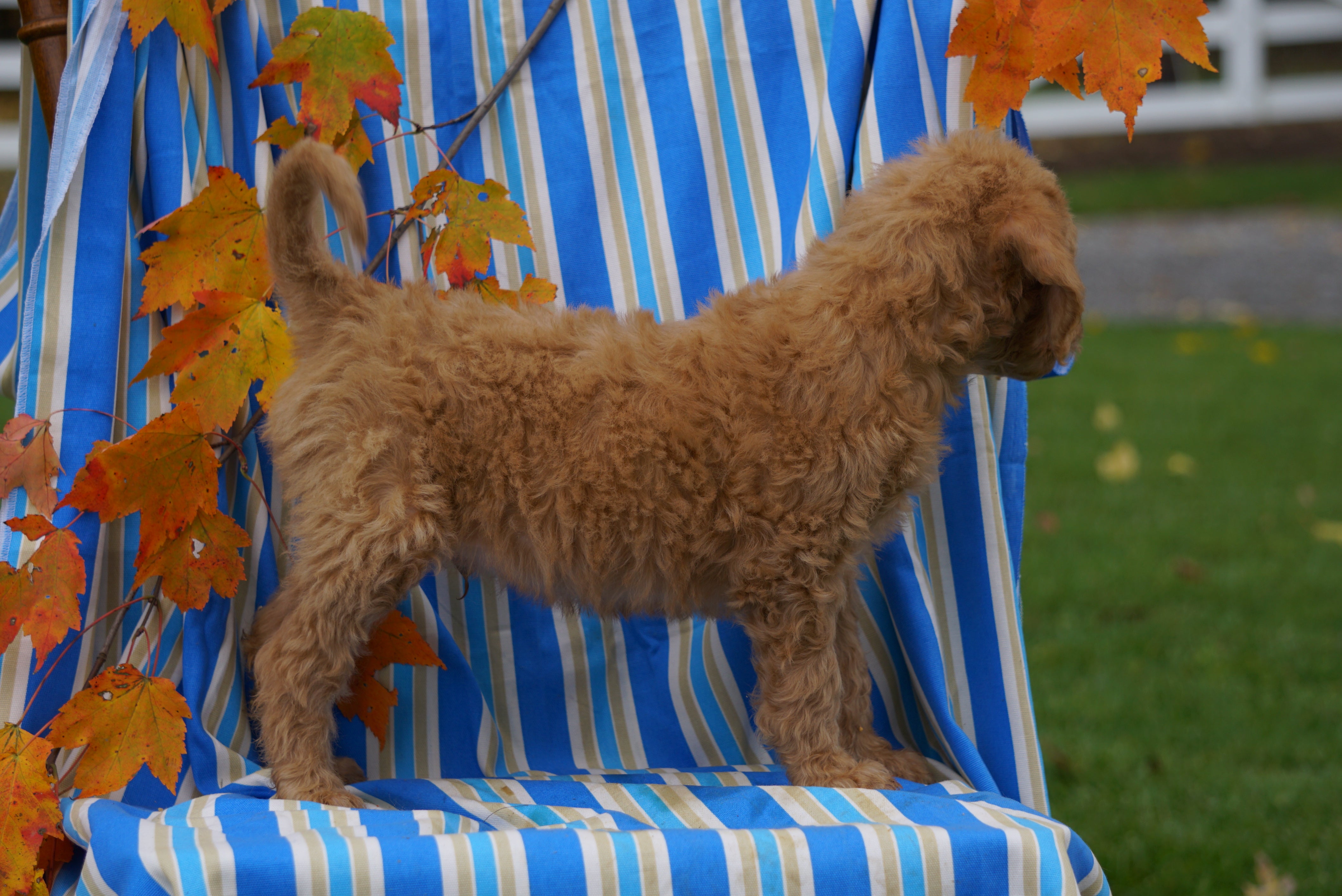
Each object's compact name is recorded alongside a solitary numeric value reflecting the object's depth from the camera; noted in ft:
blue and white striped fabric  6.30
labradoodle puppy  6.39
